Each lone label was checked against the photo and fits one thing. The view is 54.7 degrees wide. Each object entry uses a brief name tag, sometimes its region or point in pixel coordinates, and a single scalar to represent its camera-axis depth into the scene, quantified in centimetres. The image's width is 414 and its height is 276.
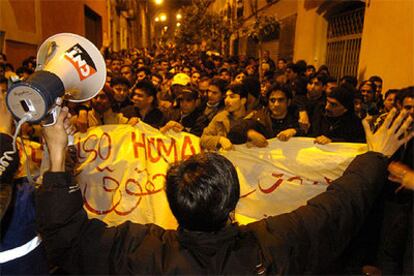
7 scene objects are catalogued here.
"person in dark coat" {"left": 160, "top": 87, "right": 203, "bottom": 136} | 436
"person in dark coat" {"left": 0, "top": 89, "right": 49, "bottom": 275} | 130
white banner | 295
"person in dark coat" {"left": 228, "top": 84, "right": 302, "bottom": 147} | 335
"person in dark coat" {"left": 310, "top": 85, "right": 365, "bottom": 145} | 352
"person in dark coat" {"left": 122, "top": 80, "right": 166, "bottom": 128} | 420
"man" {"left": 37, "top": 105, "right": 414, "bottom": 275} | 120
